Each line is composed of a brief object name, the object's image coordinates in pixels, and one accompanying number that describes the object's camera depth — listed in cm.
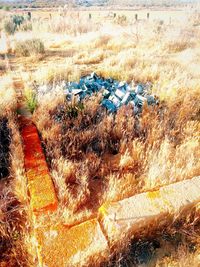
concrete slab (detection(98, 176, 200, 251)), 261
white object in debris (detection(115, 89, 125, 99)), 562
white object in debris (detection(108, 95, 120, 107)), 538
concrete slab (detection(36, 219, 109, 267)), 234
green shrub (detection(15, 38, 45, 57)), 1012
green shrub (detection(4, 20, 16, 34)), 1507
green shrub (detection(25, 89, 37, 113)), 511
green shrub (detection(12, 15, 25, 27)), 1707
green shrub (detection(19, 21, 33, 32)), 1566
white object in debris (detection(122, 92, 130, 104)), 541
